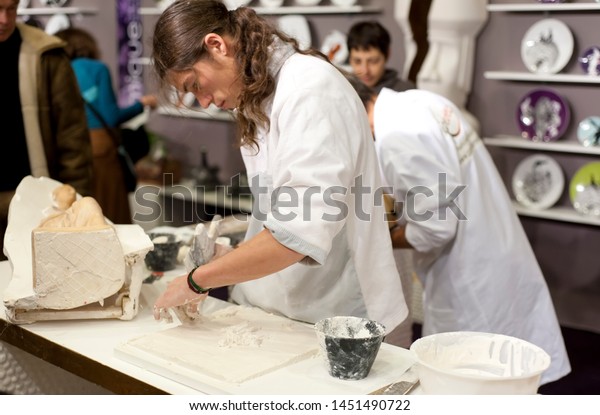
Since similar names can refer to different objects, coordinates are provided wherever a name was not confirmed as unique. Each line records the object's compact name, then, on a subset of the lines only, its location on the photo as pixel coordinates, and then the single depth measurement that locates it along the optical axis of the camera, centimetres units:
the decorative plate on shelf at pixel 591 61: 404
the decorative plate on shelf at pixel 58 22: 665
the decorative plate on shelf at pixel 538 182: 425
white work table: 150
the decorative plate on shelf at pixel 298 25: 514
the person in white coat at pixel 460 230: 237
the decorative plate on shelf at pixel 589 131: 407
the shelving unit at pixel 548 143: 402
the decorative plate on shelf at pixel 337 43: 500
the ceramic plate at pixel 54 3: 674
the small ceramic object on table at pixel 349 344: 149
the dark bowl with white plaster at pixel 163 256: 233
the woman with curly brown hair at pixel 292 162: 158
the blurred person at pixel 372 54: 372
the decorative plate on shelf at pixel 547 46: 413
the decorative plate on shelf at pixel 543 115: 420
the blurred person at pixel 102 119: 439
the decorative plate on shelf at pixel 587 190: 409
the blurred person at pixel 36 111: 286
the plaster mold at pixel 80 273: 180
